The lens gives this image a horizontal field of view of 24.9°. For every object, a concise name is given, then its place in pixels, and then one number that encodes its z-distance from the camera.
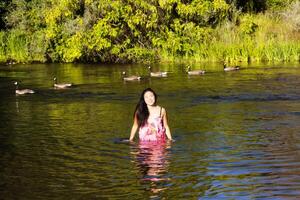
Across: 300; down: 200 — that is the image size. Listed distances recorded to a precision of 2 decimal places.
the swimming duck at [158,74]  31.77
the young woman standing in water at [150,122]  15.37
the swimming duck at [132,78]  30.66
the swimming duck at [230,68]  33.00
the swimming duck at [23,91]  27.12
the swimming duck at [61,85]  28.91
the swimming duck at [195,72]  31.78
